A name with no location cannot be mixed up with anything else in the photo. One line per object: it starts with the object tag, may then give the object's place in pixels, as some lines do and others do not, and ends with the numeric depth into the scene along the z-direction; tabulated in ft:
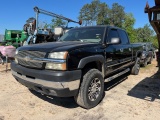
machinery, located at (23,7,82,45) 23.98
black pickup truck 7.89
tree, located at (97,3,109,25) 109.68
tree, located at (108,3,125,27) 105.43
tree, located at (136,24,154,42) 103.42
